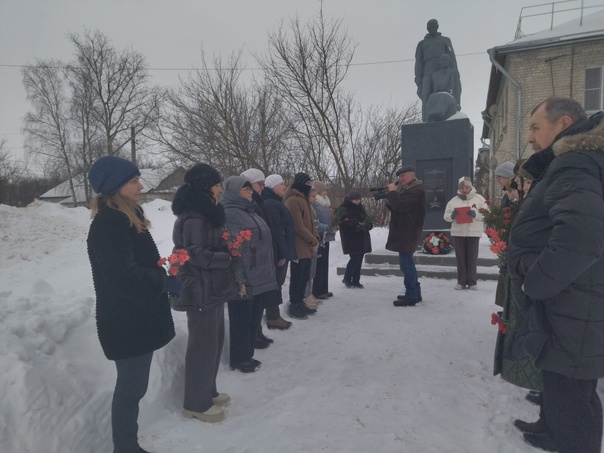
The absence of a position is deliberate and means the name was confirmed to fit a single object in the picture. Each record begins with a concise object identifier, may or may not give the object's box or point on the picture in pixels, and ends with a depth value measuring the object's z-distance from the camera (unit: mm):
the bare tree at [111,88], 26422
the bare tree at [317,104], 13453
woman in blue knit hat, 2209
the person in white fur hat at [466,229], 6434
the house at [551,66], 16578
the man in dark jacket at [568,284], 1742
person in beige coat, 5262
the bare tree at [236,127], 13734
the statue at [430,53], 9469
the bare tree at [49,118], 26141
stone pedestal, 8508
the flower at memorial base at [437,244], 8203
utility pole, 26114
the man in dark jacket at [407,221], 5686
